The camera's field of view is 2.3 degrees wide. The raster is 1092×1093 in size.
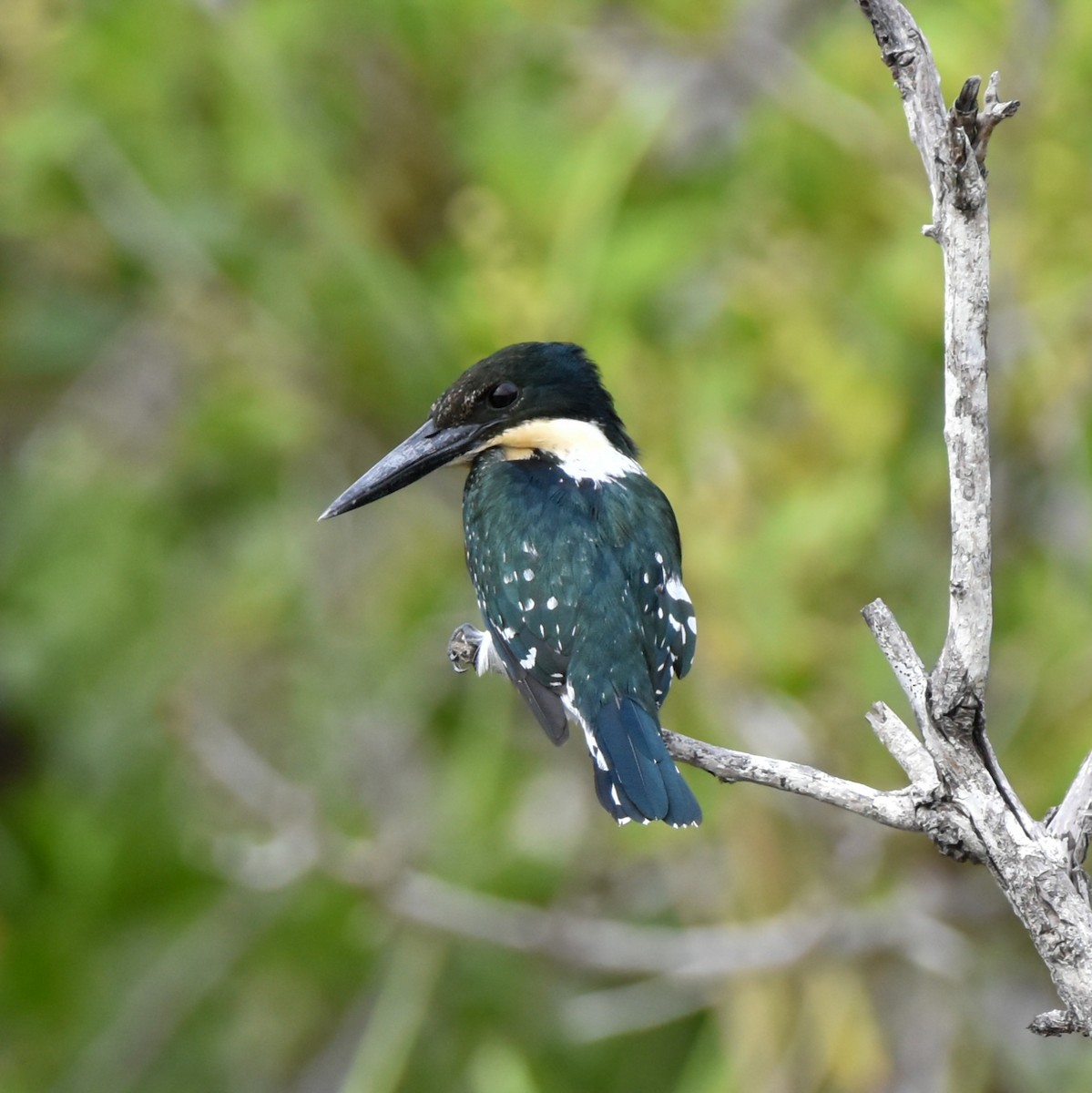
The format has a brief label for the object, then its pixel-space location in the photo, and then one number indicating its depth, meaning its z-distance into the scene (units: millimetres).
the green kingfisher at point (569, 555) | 7344
